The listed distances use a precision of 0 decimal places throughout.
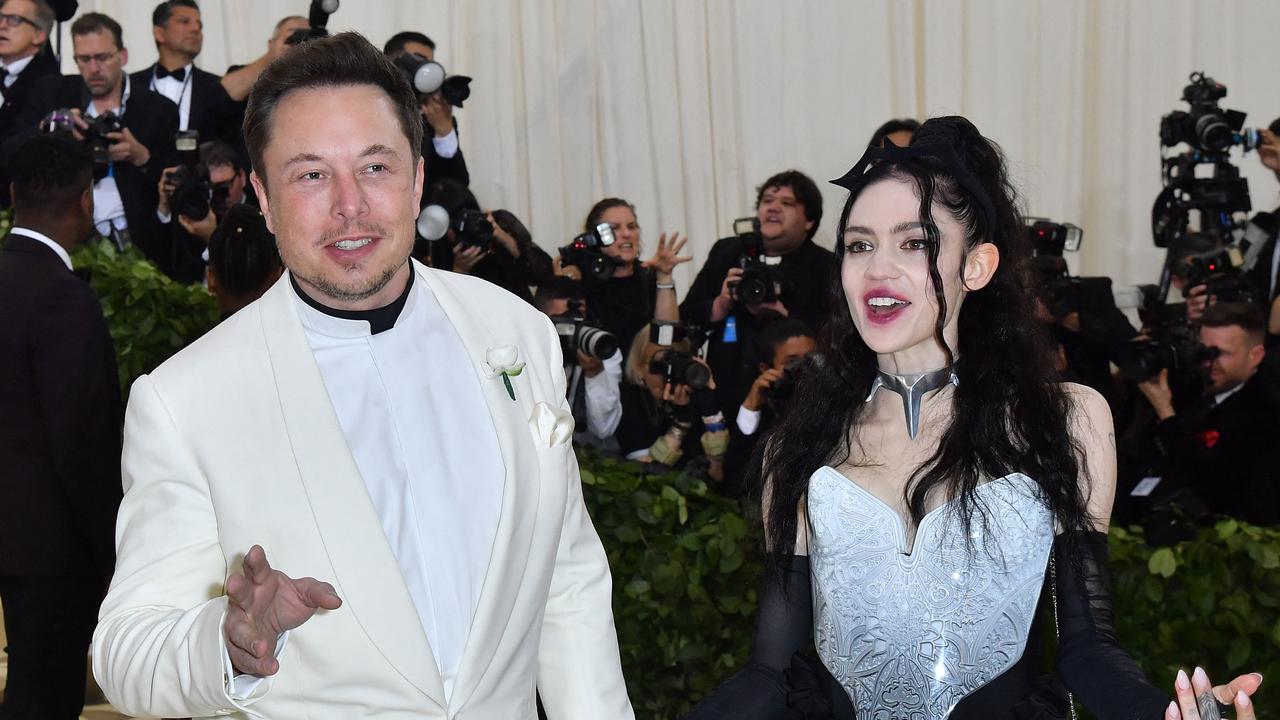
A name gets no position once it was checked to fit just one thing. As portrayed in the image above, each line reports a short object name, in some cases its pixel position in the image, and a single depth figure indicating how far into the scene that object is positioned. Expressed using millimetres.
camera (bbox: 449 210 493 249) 5309
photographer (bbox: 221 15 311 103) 6445
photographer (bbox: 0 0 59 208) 6566
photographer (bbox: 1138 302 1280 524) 4516
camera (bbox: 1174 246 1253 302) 5047
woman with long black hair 2287
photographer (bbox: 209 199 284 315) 4387
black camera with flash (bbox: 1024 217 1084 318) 5230
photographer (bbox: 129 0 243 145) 6586
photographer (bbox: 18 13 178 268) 6277
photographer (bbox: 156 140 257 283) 5953
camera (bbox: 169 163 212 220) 5918
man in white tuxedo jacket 1920
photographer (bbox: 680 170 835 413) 5363
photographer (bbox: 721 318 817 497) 4715
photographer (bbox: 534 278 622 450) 4984
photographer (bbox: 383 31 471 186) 5844
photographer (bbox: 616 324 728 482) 4887
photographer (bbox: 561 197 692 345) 5621
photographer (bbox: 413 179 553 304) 5344
